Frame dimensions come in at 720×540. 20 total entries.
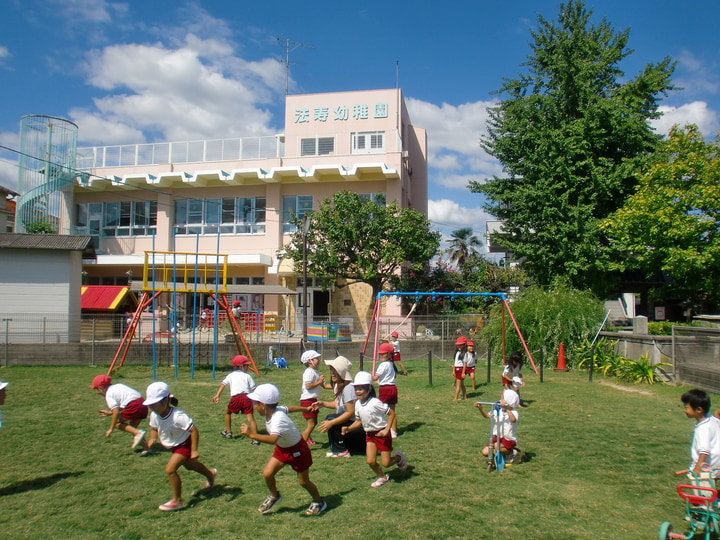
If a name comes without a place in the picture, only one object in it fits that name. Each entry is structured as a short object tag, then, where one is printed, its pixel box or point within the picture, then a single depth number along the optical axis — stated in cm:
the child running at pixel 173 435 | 606
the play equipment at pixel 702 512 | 486
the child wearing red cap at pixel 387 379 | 905
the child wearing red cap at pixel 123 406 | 858
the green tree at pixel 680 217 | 1844
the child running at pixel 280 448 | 578
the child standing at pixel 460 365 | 1243
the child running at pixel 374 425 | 679
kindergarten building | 3128
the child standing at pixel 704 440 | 525
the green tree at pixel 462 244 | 4962
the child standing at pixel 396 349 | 1749
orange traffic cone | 1839
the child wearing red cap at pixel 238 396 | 906
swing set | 1688
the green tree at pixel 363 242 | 2567
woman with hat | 810
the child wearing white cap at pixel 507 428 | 742
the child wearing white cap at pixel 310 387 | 861
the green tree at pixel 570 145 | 2253
